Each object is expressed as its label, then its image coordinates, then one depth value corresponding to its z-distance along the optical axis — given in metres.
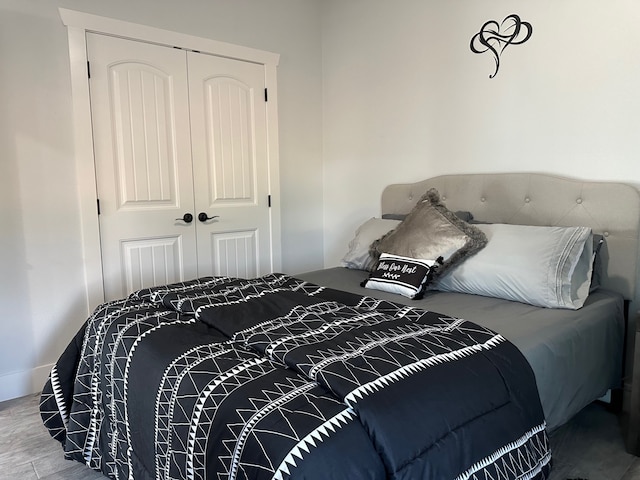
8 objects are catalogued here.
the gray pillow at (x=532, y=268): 1.94
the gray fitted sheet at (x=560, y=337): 1.61
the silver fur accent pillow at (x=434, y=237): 2.19
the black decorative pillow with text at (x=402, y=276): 2.15
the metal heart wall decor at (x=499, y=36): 2.53
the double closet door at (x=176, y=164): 2.83
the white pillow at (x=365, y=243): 2.72
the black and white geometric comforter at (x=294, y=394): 1.04
